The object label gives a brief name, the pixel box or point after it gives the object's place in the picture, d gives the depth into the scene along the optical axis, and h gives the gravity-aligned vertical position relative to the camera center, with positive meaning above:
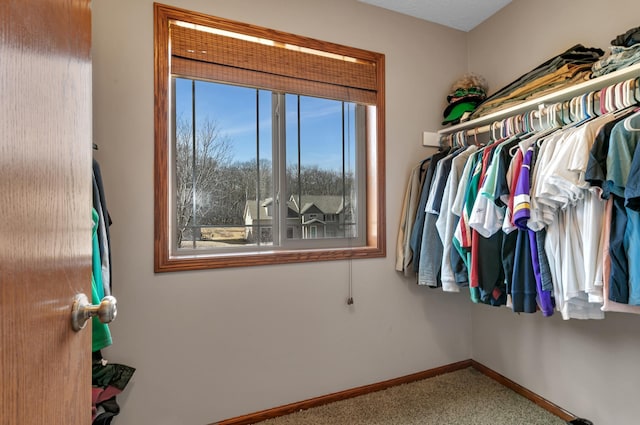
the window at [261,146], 1.71 +0.40
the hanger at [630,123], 1.16 +0.31
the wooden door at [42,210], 0.39 +0.01
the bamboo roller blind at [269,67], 1.71 +0.82
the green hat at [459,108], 2.17 +0.68
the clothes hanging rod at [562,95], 1.33 +0.54
